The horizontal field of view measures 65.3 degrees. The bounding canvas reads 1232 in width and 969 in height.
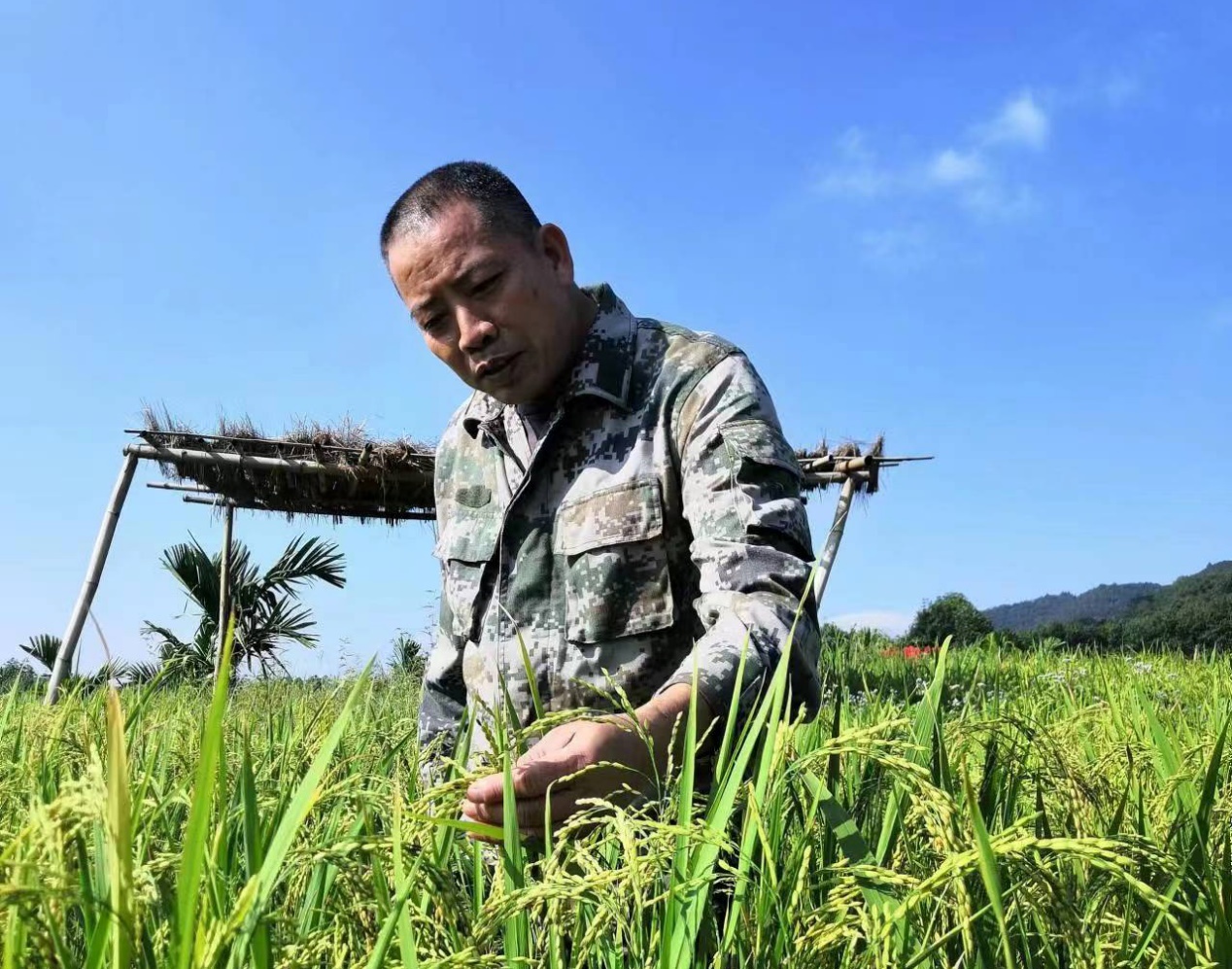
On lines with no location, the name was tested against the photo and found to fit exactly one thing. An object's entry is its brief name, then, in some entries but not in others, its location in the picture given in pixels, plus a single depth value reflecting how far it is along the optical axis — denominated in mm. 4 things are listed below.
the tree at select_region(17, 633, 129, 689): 11828
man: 1921
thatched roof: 8859
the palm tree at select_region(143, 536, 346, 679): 11133
